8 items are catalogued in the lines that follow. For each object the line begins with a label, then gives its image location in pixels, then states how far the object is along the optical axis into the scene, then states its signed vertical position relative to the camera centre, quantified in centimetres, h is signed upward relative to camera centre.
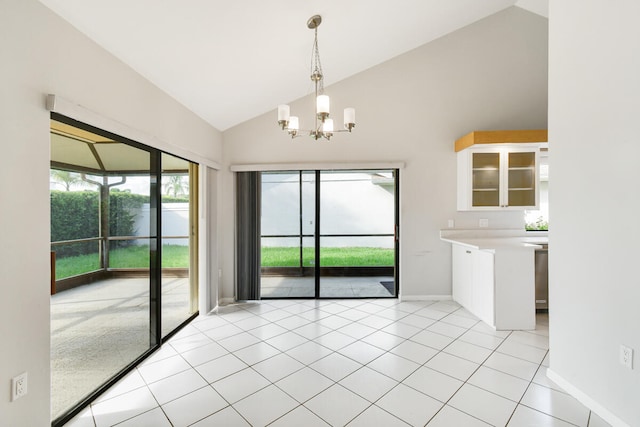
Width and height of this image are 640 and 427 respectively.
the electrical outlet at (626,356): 170 -86
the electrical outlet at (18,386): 146 -89
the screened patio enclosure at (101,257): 186 -34
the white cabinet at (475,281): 326 -87
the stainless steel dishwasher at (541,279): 369 -87
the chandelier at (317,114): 226 +80
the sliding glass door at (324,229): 430 -27
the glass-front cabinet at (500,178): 383 +44
